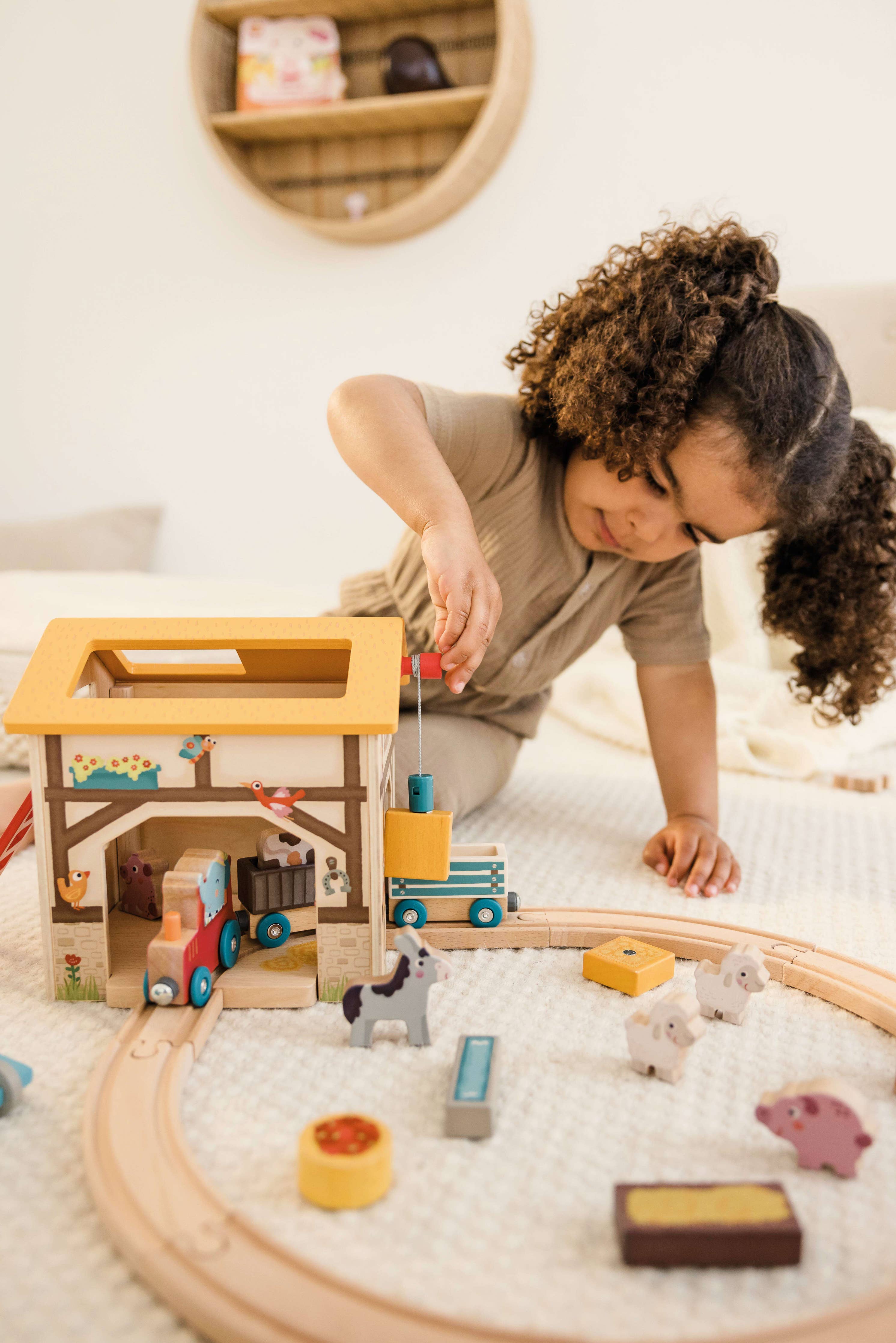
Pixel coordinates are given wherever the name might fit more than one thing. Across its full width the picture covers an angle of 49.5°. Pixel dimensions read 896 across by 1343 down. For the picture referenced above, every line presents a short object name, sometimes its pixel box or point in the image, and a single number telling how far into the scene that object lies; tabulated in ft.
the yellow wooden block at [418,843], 2.08
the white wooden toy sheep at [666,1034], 1.67
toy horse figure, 1.76
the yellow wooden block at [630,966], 2.07
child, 2.66
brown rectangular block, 1.24
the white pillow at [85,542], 5.75
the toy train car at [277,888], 2.21
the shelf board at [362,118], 5.24
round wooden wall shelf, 5.27
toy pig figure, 1.42
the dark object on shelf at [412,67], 5.20
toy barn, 1.90
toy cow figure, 2.29
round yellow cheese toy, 1.35
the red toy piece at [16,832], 2.35
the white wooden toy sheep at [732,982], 1.88
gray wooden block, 1.53
